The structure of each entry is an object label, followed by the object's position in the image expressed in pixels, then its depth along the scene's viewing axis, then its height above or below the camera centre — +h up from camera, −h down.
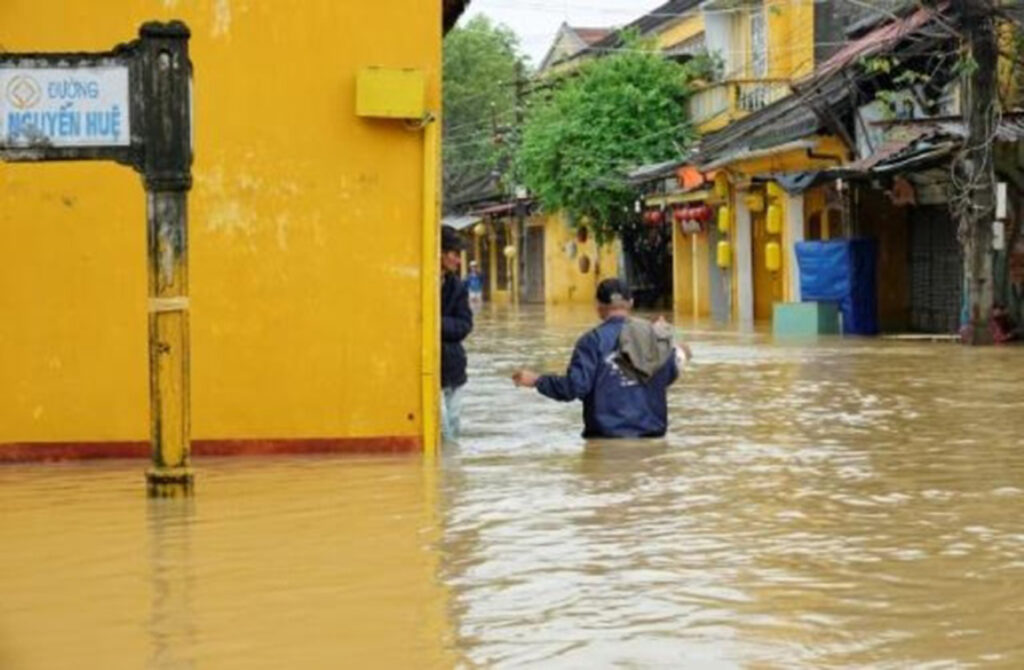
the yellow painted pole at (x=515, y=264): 60.75 +0.76
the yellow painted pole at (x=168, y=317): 9.42 -0.13
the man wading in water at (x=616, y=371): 11.36 -0.51
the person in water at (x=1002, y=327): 24.48 -0.59
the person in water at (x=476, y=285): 58.94 +0.09
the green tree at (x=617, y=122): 41.94 +3.71
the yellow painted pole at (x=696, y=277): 41.75 +0.18
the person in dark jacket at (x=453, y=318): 12.16 -0.20
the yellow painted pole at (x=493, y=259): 67.00 +1.04
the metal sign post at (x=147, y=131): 9.43 +0.81
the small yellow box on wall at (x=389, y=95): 11.43 +1.18
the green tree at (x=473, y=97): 69.69 +7.24
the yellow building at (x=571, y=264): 53.03 +0.66
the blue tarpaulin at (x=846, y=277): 29.70 +0.10
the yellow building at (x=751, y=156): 33.44 +2.22
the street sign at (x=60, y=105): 9.47 +0.95
